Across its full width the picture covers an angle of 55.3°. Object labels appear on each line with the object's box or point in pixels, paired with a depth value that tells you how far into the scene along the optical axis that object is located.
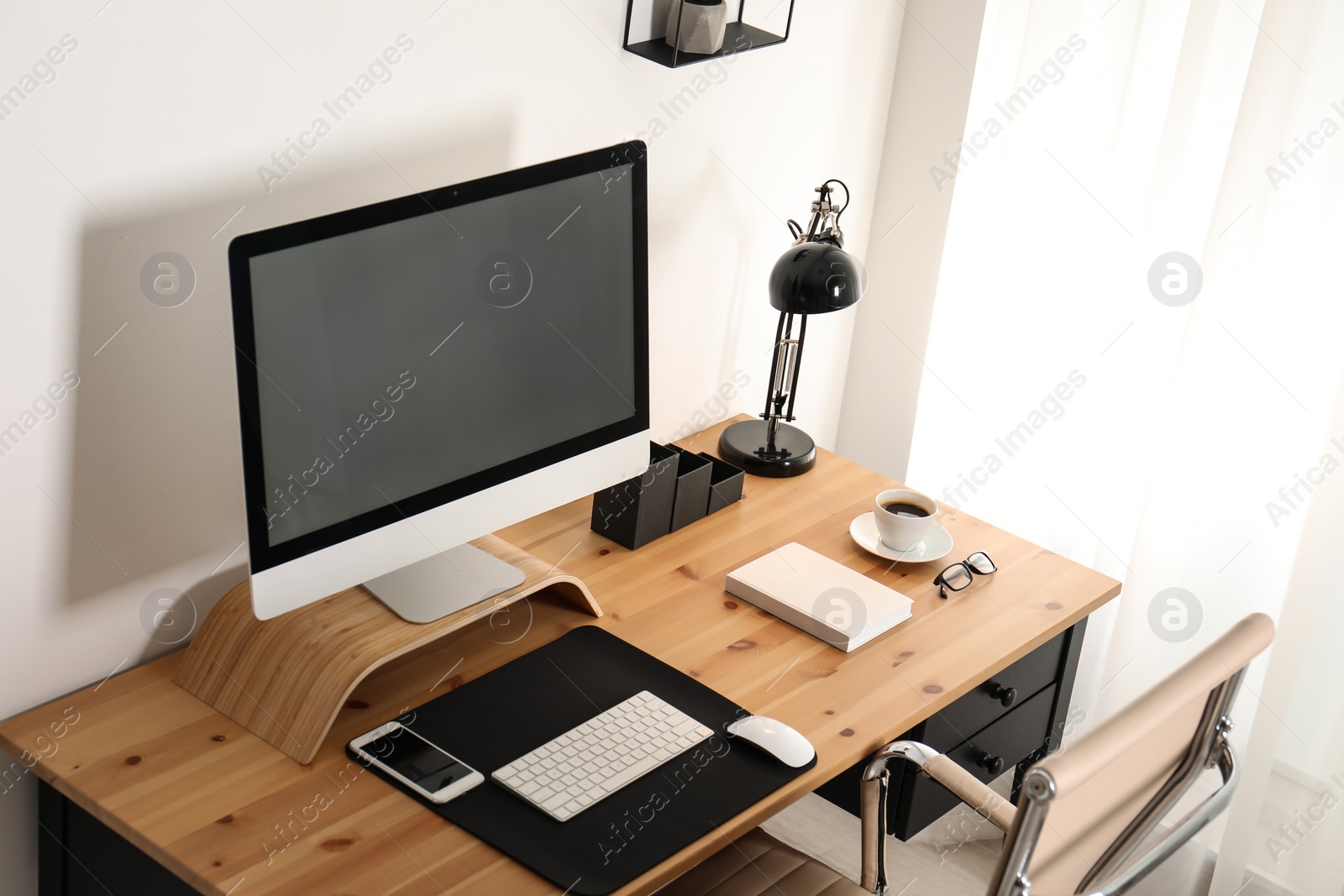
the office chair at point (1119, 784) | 1.13
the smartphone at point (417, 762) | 1.43
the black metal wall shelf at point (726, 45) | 1.90
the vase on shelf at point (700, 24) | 1.90
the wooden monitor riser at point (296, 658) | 1.47
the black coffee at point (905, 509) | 2.03
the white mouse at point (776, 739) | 1.51
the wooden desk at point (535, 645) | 1.34
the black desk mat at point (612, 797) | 1.36
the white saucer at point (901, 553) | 1.97
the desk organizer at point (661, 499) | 1.93
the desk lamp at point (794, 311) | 2.04
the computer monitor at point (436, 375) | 1.38
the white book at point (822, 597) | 1.77
